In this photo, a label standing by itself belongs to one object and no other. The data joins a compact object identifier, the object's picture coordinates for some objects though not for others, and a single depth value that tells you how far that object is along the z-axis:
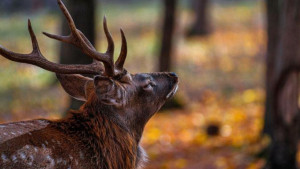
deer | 9.37
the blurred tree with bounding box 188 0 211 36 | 46.66
